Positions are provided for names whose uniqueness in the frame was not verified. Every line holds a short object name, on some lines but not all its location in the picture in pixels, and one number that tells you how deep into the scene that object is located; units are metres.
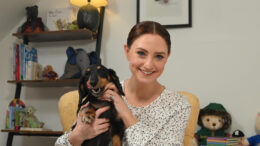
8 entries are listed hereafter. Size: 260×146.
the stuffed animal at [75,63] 2.57
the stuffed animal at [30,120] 2.66
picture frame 2.60
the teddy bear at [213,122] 2.34
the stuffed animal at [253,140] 2.27
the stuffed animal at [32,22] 2.77
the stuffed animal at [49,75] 2.75
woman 1.19
